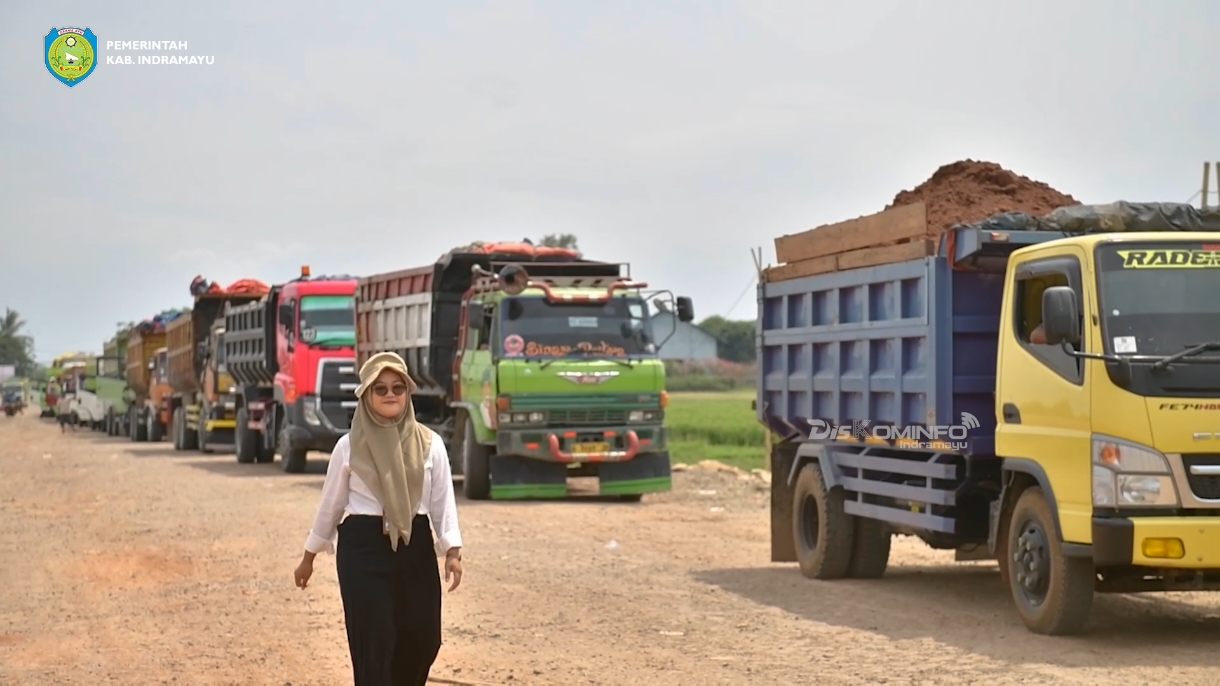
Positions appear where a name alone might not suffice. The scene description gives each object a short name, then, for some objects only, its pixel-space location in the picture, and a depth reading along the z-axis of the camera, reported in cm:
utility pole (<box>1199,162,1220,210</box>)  1524
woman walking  629
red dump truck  2630
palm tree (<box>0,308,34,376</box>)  16000
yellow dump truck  887
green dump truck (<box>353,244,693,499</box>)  1998
